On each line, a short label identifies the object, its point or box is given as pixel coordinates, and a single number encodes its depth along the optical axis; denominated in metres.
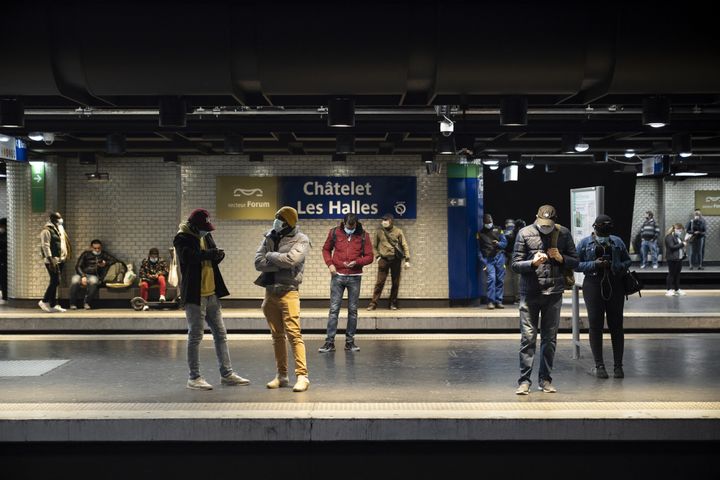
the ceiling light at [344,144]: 12.48
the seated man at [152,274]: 15.21
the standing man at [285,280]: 7.71
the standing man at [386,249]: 14.99
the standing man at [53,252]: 14.31
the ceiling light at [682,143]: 12.58
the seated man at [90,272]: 15.41
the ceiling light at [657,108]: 6.73
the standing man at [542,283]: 7.51
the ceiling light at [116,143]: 12.44
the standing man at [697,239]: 24.50
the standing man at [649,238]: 26.19
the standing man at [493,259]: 15.49
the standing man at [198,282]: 7.71
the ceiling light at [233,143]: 12.07
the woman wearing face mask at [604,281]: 8.36
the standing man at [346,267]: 10.38
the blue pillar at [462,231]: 16.05
